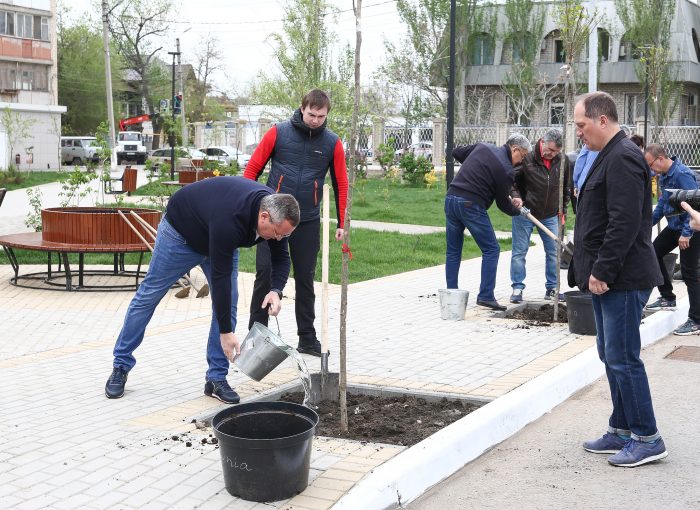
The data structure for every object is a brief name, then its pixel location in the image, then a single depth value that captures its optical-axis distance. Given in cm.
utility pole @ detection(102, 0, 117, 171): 4403
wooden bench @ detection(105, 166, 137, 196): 2358
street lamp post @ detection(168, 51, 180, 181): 2440
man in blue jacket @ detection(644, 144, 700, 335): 886
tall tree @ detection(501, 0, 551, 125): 5412
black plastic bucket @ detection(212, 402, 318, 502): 412
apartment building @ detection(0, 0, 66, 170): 5184
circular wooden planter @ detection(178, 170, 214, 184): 2289
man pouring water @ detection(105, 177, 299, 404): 495
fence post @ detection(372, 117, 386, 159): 4600
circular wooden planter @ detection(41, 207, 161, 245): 1030
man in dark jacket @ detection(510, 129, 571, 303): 1005
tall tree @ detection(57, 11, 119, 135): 7050
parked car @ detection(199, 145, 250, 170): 4711
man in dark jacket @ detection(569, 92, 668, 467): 477
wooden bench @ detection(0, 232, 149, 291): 1019
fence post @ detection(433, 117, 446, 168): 4597
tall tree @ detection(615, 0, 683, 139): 4888
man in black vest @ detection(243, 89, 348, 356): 699
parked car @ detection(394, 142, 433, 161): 4544
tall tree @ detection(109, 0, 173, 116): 7094
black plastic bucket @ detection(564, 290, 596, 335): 838
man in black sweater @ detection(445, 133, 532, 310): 934
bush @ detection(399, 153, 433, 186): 3294
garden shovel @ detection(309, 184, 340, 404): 556
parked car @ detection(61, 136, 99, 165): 5869
